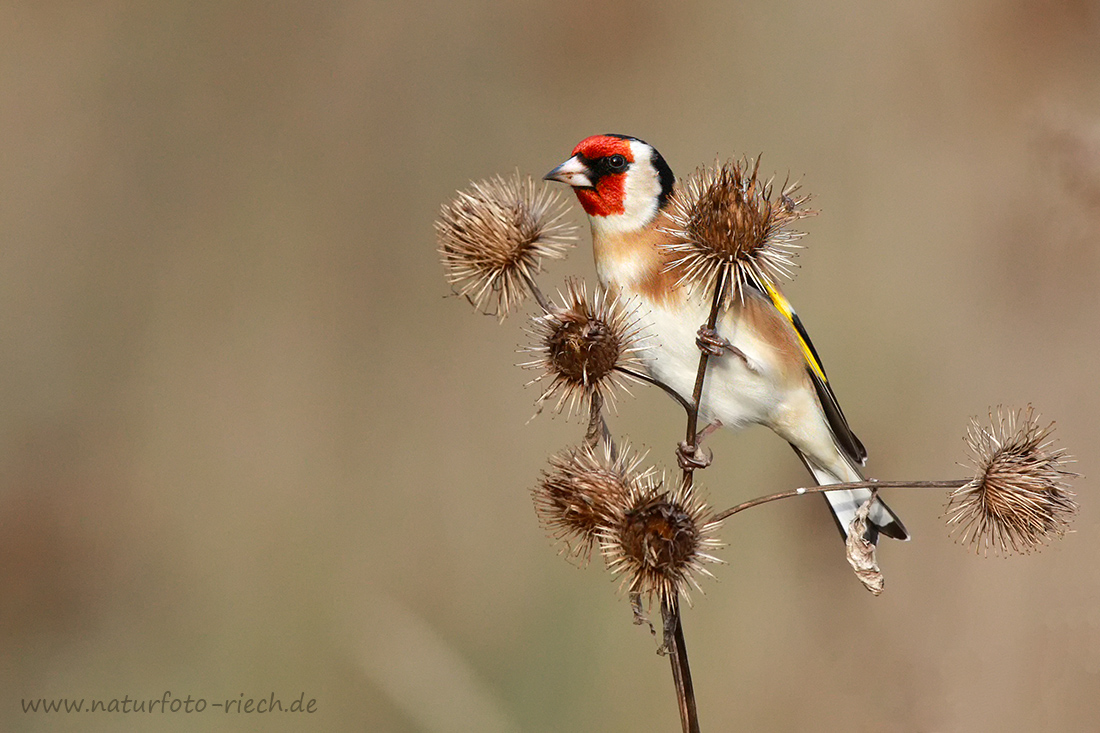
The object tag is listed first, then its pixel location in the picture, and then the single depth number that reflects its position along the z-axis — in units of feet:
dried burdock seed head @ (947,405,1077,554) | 18.01
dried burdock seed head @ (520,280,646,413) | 19.21
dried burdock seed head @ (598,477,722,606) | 17.11
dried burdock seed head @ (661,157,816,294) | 17.97
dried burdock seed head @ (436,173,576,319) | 21.48
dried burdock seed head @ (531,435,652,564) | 18.02
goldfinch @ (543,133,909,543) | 24.25
